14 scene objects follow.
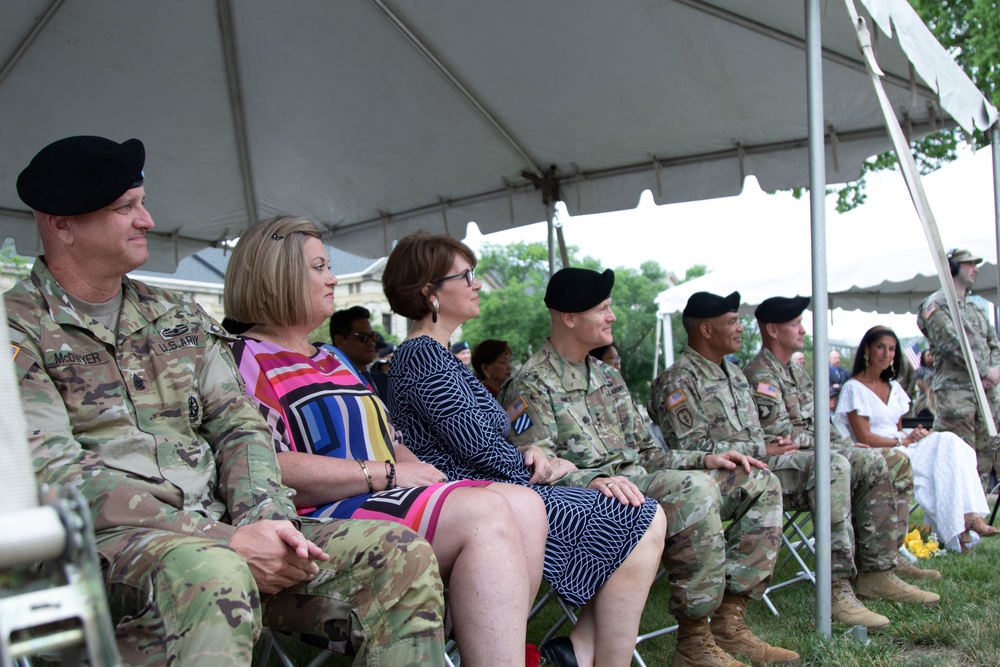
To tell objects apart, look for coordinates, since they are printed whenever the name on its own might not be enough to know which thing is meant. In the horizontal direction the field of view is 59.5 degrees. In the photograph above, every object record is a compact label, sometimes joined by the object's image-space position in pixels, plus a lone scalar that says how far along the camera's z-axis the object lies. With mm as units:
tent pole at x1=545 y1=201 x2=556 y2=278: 5723
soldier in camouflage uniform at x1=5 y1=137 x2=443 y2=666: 1613
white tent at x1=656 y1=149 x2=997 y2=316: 8180
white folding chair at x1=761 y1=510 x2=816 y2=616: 4243
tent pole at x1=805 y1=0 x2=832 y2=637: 3322
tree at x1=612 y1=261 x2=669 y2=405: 32250
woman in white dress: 5320
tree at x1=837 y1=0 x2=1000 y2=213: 13695
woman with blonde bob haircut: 2131
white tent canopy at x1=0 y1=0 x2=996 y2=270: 4145
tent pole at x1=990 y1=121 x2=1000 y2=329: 4770
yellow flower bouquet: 5207
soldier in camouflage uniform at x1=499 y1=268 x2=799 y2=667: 3107
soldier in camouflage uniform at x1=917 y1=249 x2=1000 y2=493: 6555
